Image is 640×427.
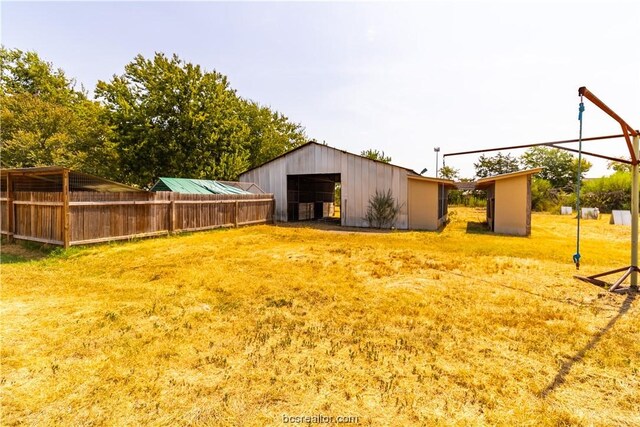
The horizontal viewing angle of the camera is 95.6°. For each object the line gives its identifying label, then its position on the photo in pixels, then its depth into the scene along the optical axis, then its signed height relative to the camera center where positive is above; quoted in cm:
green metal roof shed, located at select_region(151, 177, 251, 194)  1472 +129
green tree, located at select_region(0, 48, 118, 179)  2239 +605
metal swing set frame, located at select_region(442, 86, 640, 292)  564 +83
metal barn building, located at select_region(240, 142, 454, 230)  1669 +163
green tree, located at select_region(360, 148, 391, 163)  4596 +903
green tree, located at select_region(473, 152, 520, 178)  4716 +752
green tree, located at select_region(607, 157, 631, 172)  3900 +639
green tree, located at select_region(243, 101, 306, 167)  3425 +910
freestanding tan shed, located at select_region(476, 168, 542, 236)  1437 +45
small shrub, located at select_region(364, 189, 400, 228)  1702 +4
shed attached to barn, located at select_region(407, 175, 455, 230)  1639 +50
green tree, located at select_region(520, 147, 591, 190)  3988 +655
